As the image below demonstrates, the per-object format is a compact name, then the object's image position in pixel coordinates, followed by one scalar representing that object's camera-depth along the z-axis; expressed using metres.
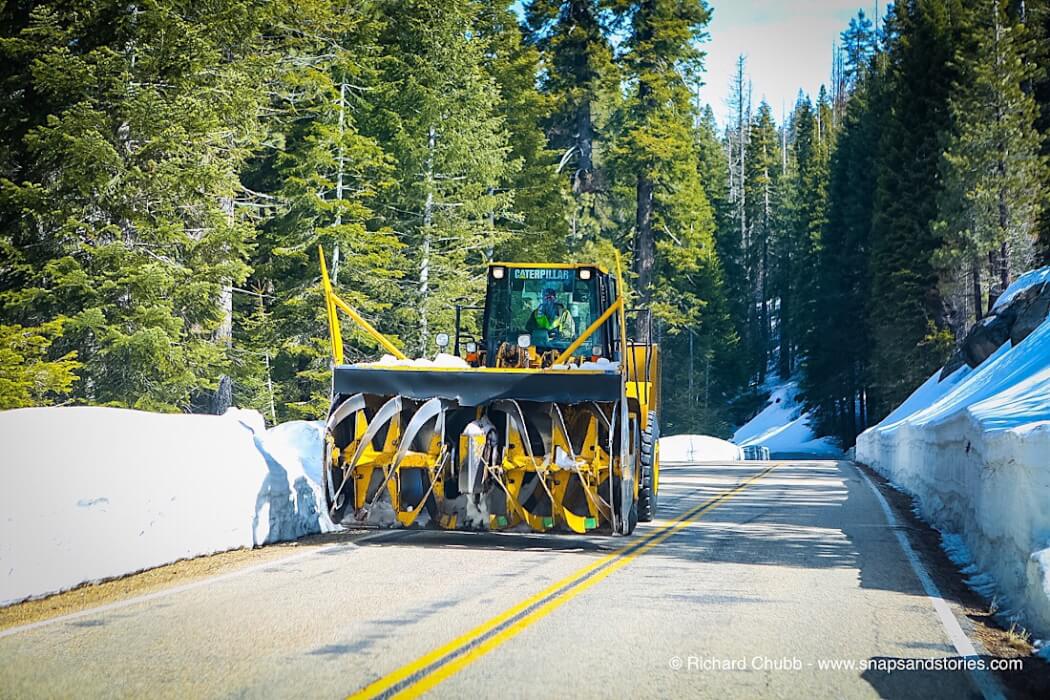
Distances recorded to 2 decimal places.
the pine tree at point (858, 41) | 125.19
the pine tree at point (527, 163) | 40.72
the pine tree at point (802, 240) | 75.62
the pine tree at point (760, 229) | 95.44
